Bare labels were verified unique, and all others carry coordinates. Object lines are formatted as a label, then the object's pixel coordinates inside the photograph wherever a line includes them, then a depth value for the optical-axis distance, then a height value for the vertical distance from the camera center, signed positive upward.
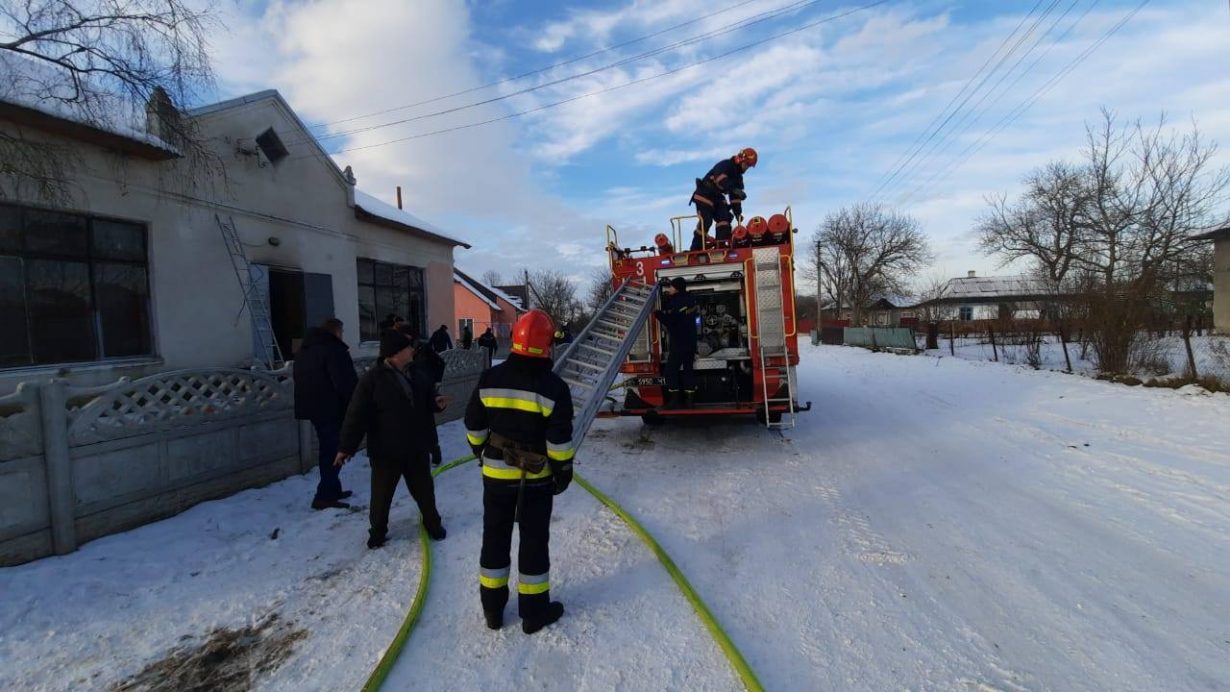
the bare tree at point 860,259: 50.25 +5.73
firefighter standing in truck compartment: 6.87 -0.16
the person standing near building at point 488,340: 17.19 +0.05
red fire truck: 7.07 +0.01
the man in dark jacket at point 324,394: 4.96 -0.39
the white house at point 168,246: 6.72 +1.75
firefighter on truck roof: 8.55 +2.17
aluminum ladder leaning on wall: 9.04 +0.97
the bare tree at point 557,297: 62.56 +5.02
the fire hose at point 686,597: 2.54 -1.56
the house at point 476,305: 37.50 +2.59
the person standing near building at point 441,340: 11.91 +0.10
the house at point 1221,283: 22.14 +0.69
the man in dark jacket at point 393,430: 4.01 -0.62
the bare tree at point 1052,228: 27.75 +4.67
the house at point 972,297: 49.96 +1.86
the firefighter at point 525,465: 3.04 -0.70
